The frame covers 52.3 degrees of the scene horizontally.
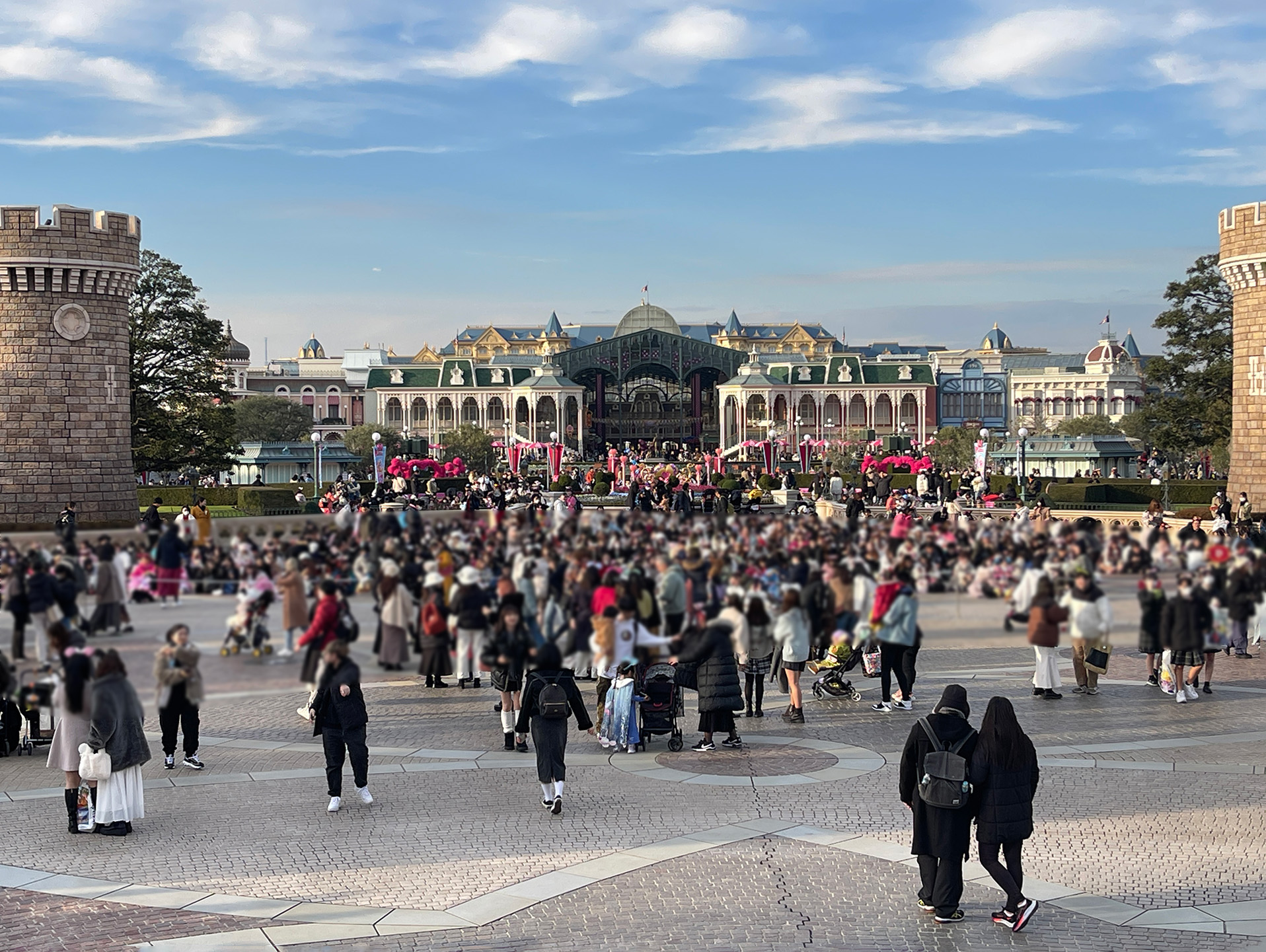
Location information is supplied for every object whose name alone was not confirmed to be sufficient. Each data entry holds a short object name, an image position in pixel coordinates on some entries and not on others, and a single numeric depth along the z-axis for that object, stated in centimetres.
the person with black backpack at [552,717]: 1234
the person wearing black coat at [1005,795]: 1023
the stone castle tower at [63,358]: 3284
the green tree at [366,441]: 9800
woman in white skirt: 1194
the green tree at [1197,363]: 4441
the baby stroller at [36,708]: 821
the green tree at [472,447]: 9375
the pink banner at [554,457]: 3359
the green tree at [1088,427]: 9631
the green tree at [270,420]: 10194
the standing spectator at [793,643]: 912
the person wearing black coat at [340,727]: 1254
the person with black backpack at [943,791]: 1027
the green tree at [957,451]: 8350
